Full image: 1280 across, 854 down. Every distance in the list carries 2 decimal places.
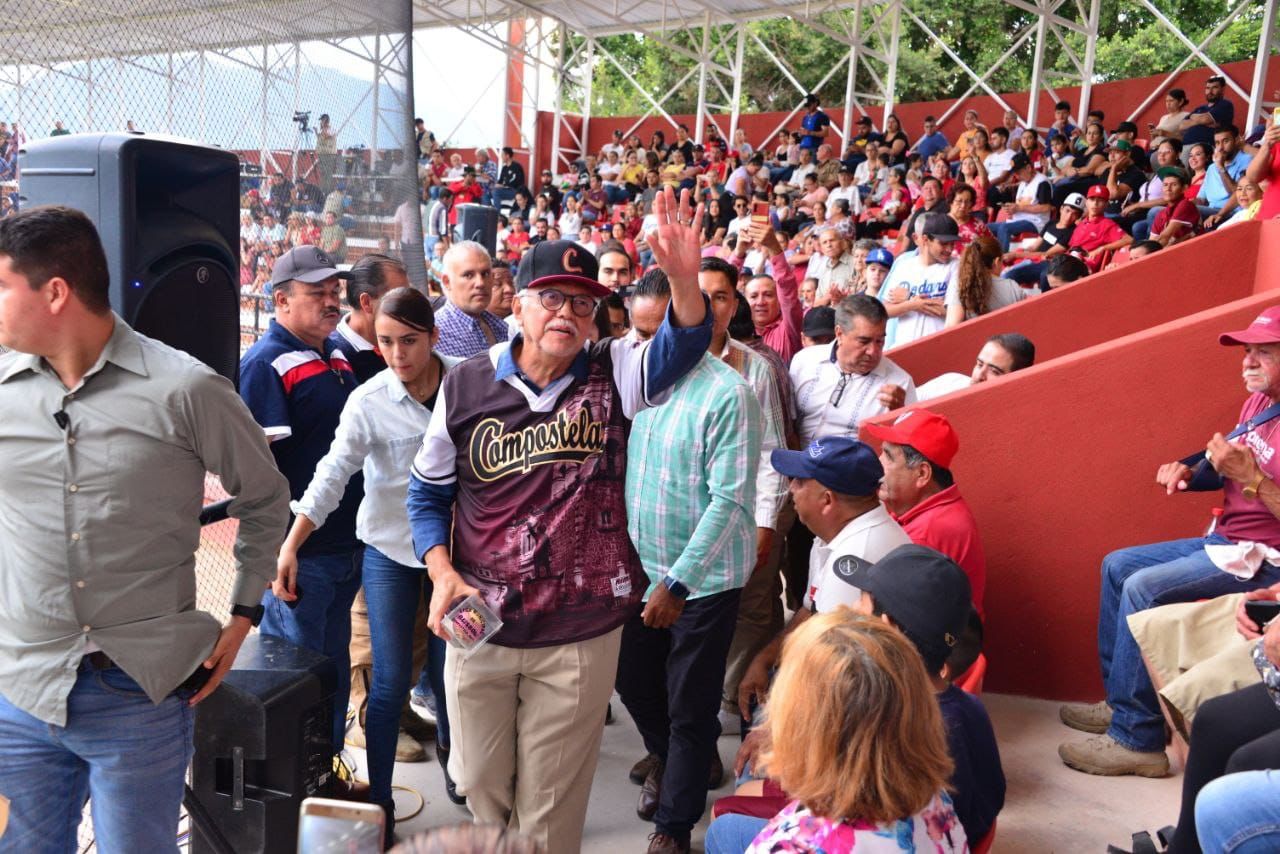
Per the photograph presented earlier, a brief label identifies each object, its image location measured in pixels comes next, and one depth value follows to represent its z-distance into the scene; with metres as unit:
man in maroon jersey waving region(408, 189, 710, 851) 2.90
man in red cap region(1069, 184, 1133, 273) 10.57
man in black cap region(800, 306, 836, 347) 5.63
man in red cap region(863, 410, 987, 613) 3.66
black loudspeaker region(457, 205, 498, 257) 12.78
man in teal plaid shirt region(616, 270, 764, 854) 3.44
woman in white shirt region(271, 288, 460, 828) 3.64
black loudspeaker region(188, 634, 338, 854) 2.94
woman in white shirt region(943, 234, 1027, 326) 6.95
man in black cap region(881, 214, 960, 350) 7.10
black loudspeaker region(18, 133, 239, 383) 2.92
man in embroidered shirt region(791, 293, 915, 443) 4.92
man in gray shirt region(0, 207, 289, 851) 2.35
